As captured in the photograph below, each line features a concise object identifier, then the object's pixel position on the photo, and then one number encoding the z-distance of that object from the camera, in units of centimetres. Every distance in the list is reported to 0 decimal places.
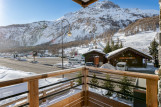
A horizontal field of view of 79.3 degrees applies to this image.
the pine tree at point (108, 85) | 651
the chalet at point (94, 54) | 1780
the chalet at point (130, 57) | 1508
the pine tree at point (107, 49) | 2336
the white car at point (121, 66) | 1449
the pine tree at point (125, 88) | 604
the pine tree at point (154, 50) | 1687
